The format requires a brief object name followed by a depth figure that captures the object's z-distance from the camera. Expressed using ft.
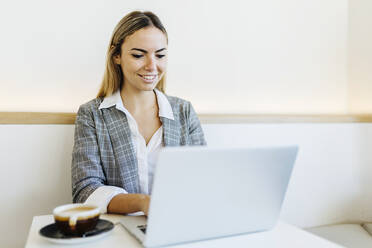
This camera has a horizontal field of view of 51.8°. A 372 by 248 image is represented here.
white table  2.41
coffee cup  2.35
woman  4.13
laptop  2.19
